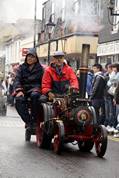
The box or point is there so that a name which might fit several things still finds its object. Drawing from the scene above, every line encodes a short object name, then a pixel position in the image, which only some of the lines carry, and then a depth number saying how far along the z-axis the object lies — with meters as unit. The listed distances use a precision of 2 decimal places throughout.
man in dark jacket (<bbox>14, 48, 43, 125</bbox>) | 11.83
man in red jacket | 11.45
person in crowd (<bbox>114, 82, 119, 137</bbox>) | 13.86
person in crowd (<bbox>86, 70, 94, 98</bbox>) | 17.55
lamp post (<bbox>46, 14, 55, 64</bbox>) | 24.94
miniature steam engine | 10.68
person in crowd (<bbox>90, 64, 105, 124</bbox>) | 15.83
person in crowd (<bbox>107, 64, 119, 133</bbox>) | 15.66
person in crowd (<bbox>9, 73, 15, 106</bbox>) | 27.61
